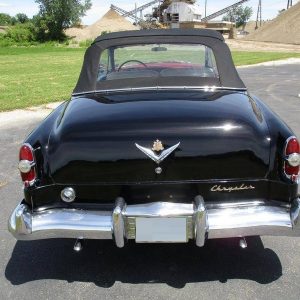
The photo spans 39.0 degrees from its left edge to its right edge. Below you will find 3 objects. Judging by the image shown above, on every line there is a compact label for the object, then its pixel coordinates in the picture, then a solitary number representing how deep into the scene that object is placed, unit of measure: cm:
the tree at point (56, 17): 6600
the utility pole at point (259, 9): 9167
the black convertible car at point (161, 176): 264
